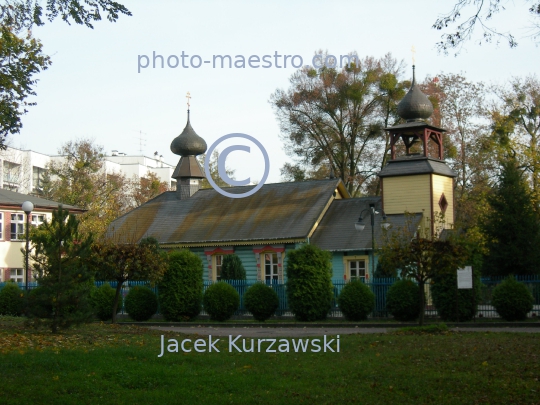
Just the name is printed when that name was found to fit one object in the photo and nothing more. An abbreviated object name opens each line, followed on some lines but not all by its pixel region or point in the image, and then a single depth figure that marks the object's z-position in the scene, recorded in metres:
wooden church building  37.81
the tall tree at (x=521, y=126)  47.12
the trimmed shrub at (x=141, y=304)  30.70
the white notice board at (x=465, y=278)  25.05
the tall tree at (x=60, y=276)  17.59
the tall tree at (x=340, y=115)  48.84
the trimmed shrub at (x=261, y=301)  29.42
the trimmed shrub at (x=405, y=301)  26.98
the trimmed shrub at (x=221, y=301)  29.73
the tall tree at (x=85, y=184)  57.59
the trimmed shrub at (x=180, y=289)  29.92
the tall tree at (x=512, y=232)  37.41
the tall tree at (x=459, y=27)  12.10
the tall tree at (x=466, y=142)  48.66
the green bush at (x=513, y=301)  25.09
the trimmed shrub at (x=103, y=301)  30.34
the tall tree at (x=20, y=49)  13.05
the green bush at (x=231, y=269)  36.38
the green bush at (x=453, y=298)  25.95
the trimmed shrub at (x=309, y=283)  28.66
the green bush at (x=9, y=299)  30.30
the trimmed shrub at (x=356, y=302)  27.77
